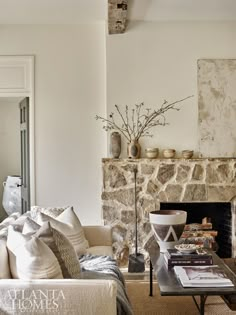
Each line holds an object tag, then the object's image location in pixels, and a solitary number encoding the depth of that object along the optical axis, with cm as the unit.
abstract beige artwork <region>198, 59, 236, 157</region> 491
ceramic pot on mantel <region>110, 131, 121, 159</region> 484
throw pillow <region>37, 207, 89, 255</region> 341
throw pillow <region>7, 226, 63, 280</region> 222
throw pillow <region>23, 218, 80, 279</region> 243
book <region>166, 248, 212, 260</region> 289
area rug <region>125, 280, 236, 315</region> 344
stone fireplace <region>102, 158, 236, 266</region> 480
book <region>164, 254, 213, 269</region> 286
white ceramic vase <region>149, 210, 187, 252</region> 324
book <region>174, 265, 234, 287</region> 247
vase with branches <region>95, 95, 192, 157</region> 494
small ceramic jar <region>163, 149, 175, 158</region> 481
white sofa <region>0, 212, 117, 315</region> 215
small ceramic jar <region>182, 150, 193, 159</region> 481
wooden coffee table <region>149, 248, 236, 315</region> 238
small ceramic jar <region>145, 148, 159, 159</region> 481
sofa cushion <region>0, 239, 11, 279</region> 230
